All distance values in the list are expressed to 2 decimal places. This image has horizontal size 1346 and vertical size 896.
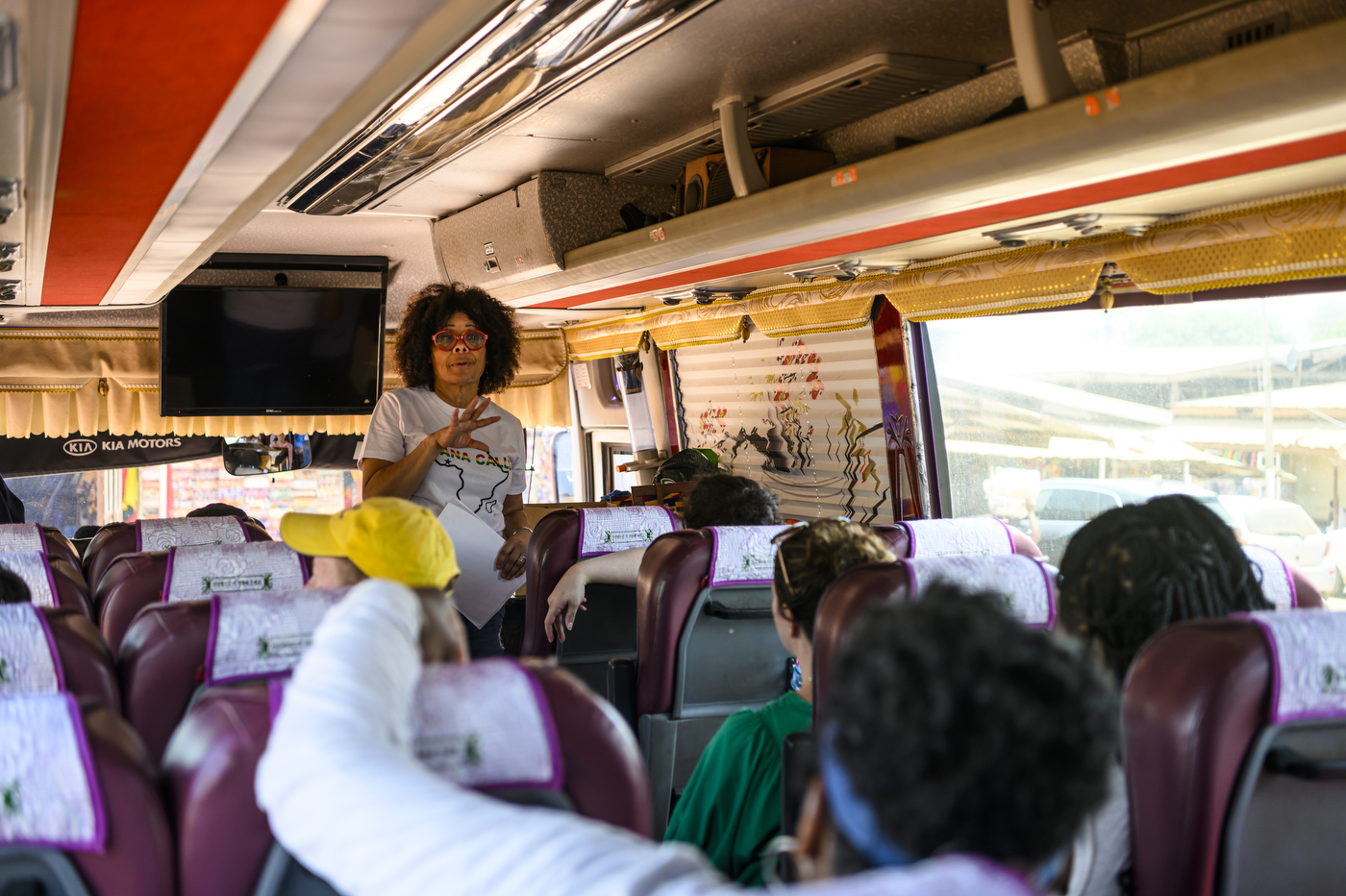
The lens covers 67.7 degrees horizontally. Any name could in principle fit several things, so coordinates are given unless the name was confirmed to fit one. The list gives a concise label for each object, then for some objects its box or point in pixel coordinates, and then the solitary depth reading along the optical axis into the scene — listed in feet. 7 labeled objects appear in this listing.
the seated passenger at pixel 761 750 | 6.77
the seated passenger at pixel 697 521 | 10.44
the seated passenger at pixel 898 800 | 2.46
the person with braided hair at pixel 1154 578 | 5.46
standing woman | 10.62
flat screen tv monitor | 20.06
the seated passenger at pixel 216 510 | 17.70
